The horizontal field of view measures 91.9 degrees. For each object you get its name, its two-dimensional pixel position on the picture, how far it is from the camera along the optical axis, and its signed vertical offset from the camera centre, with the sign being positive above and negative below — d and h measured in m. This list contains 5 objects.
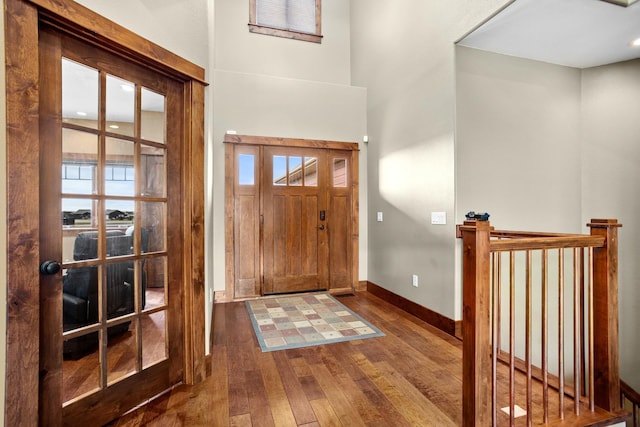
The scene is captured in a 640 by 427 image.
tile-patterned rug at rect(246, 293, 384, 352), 2.82 -1.16
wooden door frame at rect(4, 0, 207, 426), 1.22 +0.12
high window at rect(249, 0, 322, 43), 4.62 +2.98
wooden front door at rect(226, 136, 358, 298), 4.14 -0.05
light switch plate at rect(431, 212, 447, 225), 2.95 -0.06
